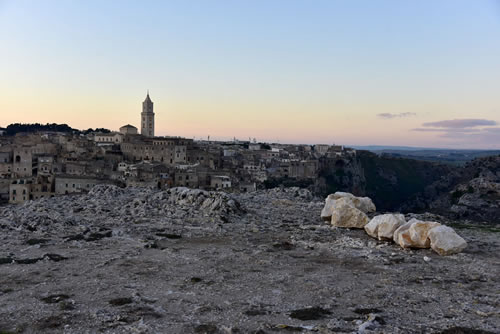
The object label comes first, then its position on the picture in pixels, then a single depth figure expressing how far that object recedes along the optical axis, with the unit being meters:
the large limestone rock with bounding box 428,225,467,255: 16.84
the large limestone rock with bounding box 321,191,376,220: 24.32
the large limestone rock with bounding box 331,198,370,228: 22.06
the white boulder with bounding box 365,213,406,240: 18.89
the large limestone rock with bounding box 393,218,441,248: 17.48
